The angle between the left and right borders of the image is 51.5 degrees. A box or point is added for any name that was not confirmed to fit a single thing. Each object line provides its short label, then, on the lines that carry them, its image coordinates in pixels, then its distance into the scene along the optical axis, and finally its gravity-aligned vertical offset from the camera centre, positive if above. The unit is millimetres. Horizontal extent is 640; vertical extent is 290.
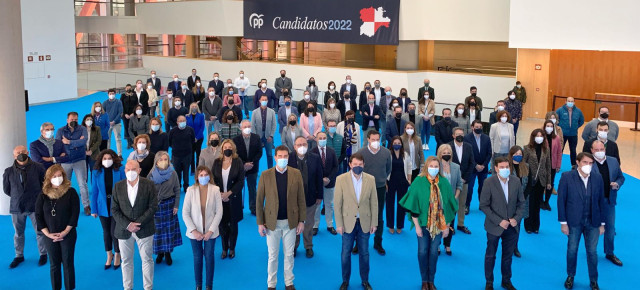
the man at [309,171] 9359 -1370
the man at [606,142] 11250 -1142
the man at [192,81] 24141 -289
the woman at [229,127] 12555 -1019
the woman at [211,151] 10273 -1241
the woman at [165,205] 8875 -1787
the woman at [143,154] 9898 -1225
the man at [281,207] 8250 -1657
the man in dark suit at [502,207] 8305 -1651
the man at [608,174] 9359 -1390
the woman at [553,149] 12023 -1364
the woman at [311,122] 13984 -1013
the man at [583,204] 8477 -1636
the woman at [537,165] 10688 -1461
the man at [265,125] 14336 -1114
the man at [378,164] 10016 -1351
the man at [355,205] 8328 -1636
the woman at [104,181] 8898 -1460
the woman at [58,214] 7977 -1700
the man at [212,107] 17234 -875
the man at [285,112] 15109 -875
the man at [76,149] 11664 -1350
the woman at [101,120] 14180 -1018
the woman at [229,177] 9375 -1474
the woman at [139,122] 14727 -1104
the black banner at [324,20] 25719 +2216
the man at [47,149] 10984 -1269
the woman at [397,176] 10492 -1628
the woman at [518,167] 9891 -1393
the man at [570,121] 14617 -1012
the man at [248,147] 11359 -1254
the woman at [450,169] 9492 -1354
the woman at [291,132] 12812 -1135
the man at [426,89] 19562 -461
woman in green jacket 8273 -1653
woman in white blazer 8047 -1730
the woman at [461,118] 14531 -954
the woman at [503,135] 12633 -1140
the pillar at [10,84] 11719 -214
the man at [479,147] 11688 -1274
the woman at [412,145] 11164 -1188
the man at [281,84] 22609 -354
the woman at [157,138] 12109 -1185
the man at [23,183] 9258 -1547
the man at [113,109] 16094 -881
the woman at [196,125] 14172 -1106
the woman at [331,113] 15221 -916
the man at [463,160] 10961 -1403
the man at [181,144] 12657 -1349
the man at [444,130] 13141 -1092
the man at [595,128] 12484 -1008
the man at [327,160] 10320 -1337
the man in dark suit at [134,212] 8023 -1679
